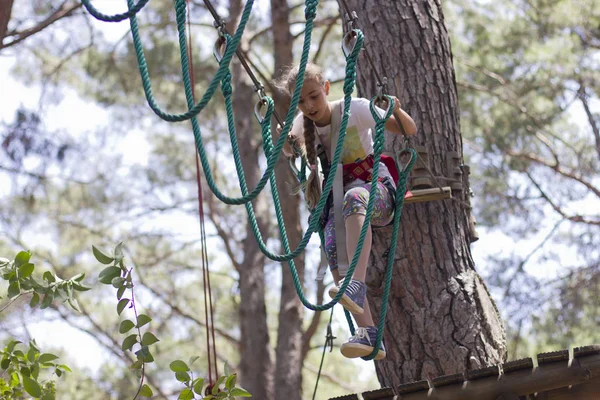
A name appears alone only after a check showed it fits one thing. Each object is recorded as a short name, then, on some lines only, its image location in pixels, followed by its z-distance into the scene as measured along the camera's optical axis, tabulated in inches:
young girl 226.1
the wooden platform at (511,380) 223.1
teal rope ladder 152.8
